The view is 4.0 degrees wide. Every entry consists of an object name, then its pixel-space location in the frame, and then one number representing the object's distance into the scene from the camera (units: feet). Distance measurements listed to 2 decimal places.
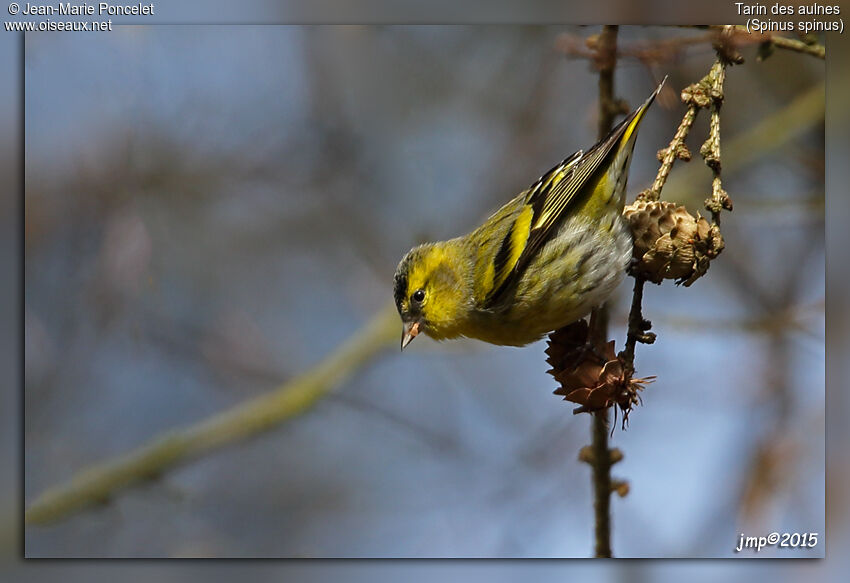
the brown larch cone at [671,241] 11.54
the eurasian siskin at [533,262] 11.68
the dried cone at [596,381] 11.56
